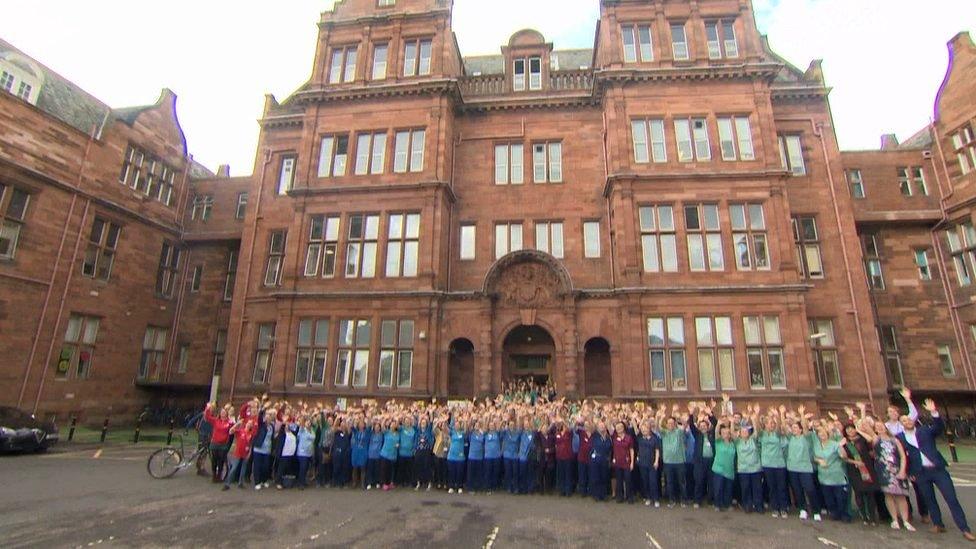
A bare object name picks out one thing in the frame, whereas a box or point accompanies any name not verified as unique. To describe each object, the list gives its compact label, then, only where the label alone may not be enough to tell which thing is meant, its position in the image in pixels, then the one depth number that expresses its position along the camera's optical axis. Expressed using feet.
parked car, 52.80
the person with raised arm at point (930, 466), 28.25
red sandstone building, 66.95
